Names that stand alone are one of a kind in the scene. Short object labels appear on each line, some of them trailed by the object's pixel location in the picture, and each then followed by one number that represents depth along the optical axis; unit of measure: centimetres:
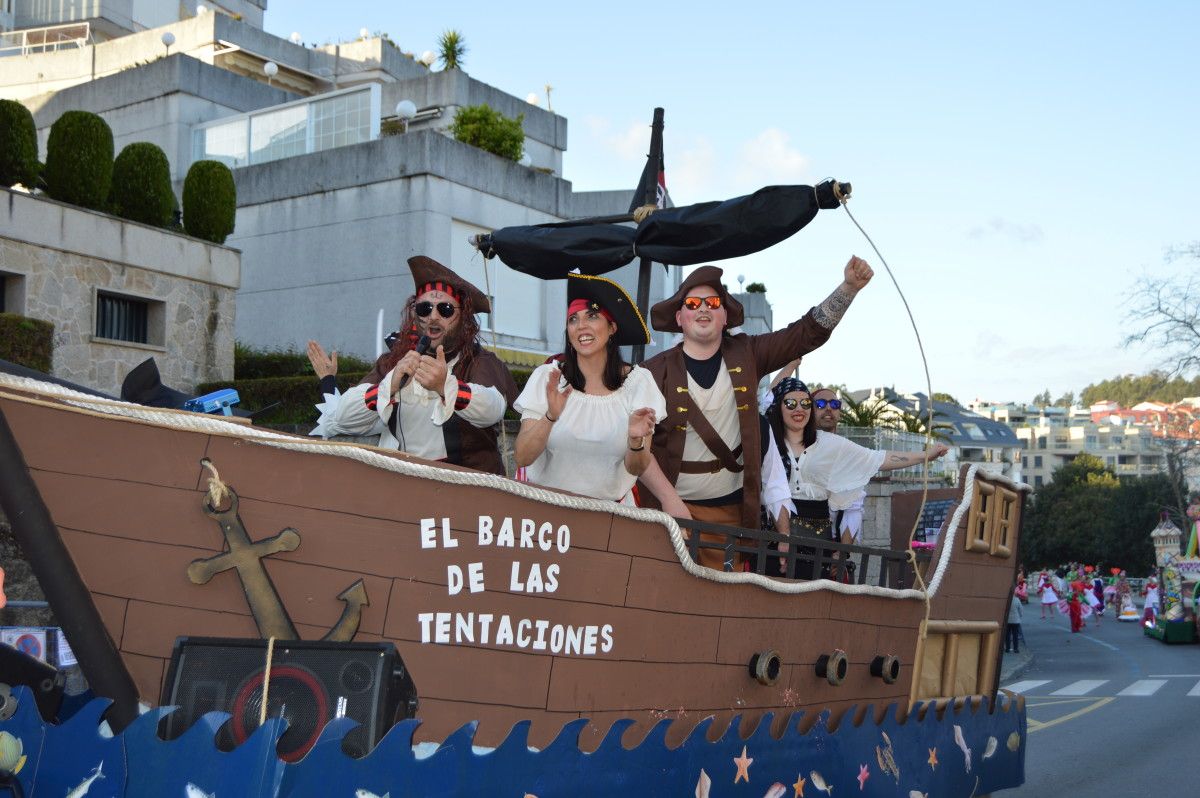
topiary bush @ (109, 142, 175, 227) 1381
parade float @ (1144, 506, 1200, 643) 2458
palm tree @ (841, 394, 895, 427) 2364
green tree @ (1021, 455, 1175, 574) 6022
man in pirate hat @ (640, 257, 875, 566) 509
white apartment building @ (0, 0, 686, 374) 1833
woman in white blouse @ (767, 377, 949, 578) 647
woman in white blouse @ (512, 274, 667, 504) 427
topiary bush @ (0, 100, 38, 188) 1291
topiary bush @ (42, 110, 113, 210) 1308
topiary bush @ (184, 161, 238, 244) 1445
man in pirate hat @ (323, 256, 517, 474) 442
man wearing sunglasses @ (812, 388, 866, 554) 689
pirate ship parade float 320
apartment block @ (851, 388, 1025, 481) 9962
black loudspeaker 319
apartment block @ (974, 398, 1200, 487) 12988
